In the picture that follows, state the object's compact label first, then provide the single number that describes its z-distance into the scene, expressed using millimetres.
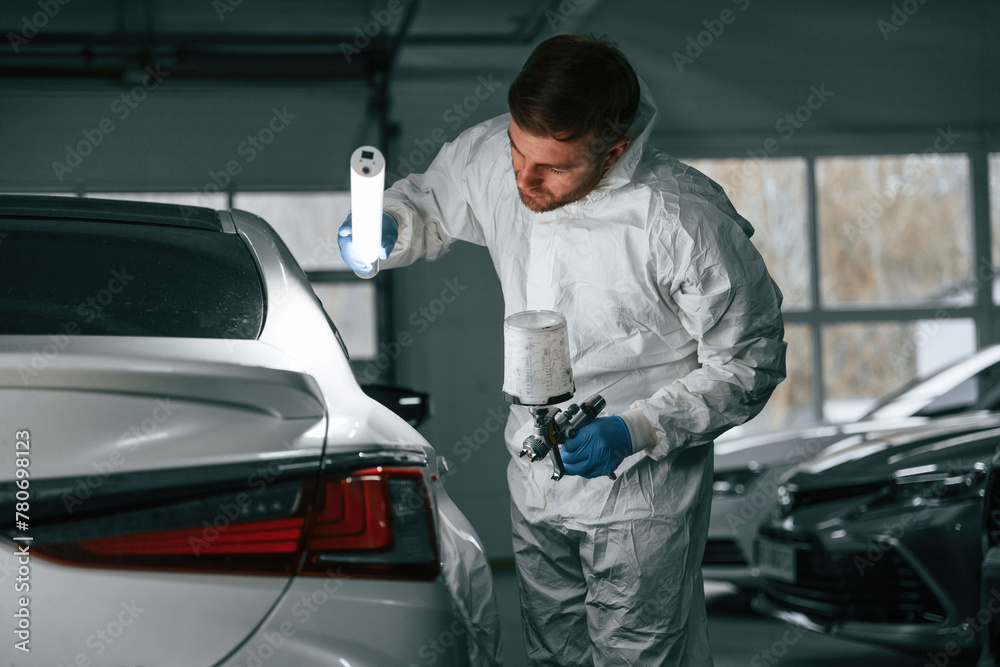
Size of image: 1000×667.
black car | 2652
